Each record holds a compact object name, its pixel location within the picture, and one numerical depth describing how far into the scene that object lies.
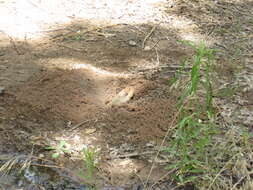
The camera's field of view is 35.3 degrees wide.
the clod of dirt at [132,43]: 3.34
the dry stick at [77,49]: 3.21
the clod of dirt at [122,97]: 2.59
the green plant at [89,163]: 2.03
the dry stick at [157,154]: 2.11
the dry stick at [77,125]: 2.43
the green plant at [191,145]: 2.09
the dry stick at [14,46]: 3.13
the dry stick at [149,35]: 3.36
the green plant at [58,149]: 2.24
